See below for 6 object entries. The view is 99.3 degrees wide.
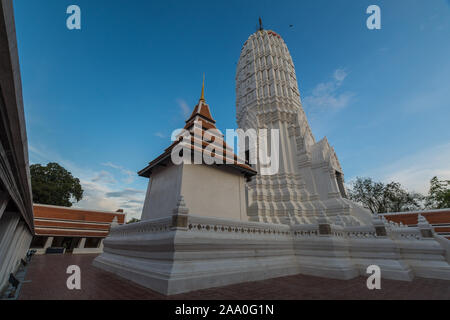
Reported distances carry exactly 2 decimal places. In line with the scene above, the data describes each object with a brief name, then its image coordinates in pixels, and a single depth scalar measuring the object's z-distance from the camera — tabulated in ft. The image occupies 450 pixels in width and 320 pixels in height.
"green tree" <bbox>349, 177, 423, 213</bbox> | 97.86
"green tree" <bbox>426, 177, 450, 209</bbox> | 84.83
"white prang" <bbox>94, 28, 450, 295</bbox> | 17.94
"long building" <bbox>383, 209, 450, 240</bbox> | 45.67
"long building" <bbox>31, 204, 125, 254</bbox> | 61.98
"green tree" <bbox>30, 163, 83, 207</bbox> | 83.71
